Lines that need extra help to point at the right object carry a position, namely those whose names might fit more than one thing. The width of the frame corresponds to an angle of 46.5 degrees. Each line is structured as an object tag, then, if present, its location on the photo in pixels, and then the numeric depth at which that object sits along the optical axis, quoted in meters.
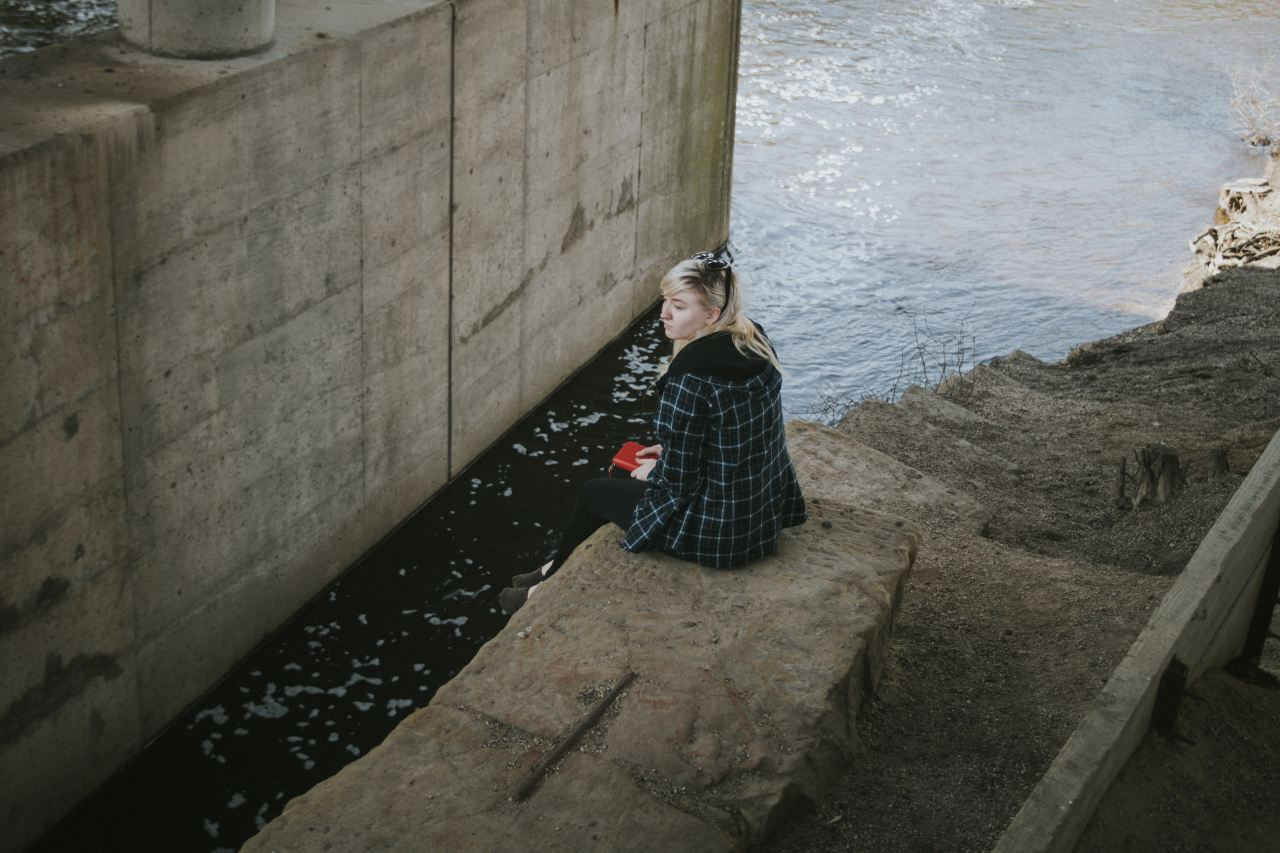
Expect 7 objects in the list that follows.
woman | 5.62
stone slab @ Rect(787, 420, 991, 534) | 7.68
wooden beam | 4.02
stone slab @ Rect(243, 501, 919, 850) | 4.68
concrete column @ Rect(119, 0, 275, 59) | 6.79
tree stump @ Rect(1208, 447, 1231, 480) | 7.91
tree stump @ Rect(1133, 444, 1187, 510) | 7.95
